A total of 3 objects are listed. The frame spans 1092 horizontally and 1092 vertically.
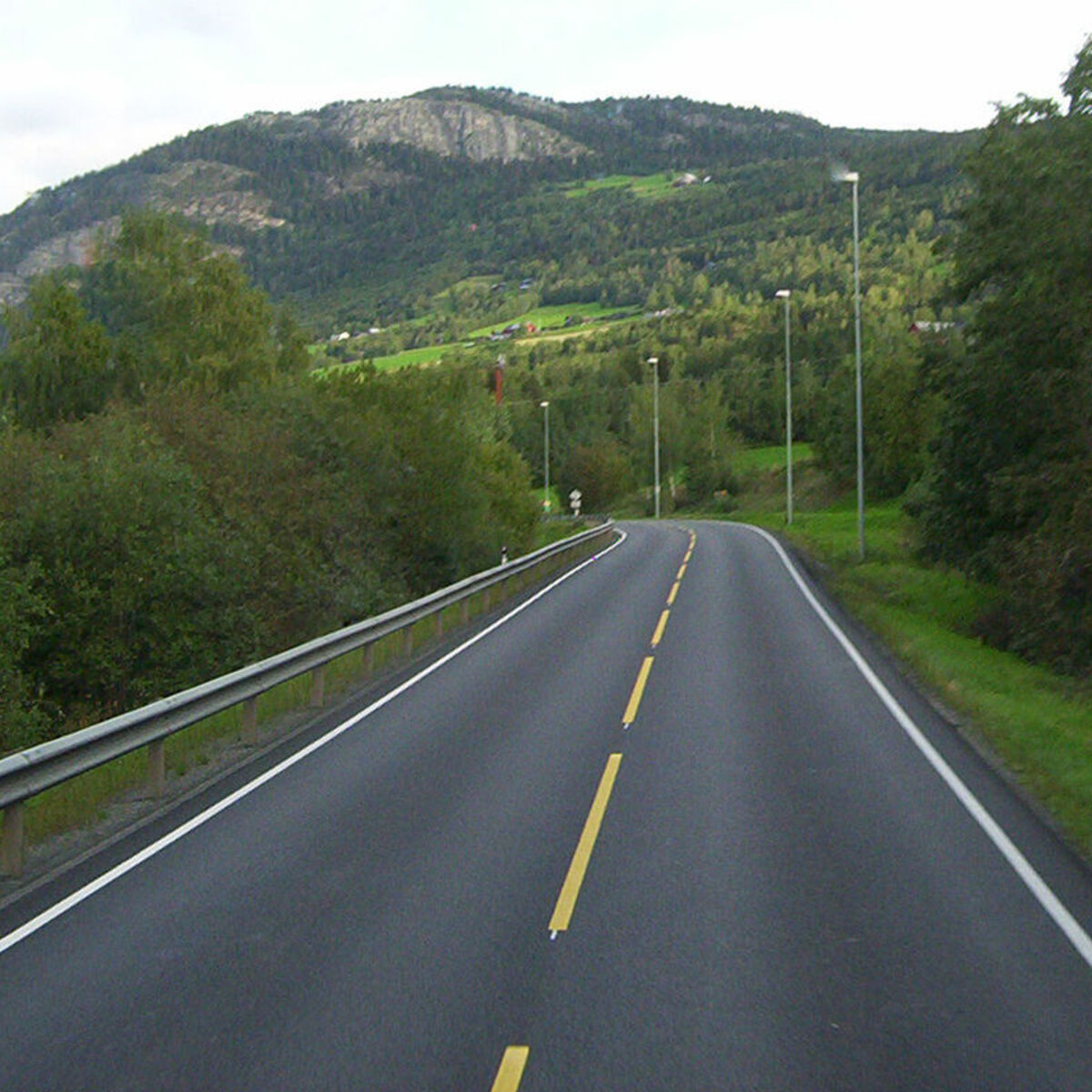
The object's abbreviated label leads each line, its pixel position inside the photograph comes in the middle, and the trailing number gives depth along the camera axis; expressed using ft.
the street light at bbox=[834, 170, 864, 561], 106.83
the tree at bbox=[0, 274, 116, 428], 143.64
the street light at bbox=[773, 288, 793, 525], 189.58
